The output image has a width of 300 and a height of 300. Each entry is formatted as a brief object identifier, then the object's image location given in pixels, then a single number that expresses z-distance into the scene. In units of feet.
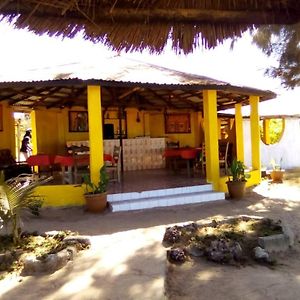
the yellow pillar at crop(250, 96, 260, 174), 40.83
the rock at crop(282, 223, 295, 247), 19.06
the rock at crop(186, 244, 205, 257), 17.47
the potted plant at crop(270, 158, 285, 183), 42.93
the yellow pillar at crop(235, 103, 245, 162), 44.96
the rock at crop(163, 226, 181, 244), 18.52
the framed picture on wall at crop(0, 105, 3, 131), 44.52
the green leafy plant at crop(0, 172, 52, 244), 16.44
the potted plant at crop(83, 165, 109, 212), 27.96
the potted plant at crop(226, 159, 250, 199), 32.53
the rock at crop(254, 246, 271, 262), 17.13
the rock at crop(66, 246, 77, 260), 15.93
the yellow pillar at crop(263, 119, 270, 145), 71.51
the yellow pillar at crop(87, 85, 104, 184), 30.37
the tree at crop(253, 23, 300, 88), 25.60
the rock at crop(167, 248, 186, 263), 16.66
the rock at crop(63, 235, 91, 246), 17.60
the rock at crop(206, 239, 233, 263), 16.86
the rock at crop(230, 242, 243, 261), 17.06
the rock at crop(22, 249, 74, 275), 14.51
